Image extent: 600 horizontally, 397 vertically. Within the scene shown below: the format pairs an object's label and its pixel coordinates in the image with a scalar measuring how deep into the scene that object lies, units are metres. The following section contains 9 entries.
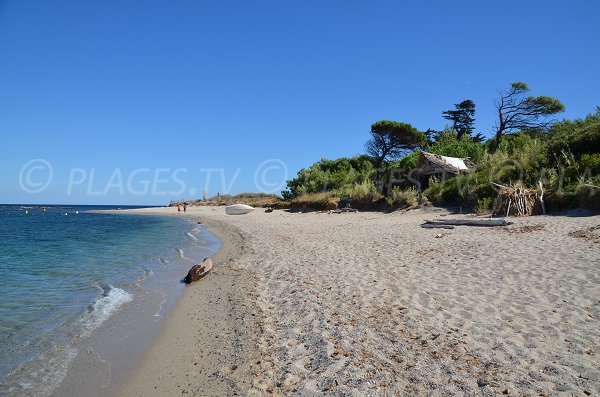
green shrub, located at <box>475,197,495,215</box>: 15.63
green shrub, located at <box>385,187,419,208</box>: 20.04
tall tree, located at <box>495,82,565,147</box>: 28.36
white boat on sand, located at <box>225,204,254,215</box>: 32.09
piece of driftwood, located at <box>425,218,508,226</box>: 12.26
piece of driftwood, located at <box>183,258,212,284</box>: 8.41
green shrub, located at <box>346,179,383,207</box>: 23.22
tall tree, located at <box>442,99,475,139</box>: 50.53
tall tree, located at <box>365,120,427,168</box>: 32.41
